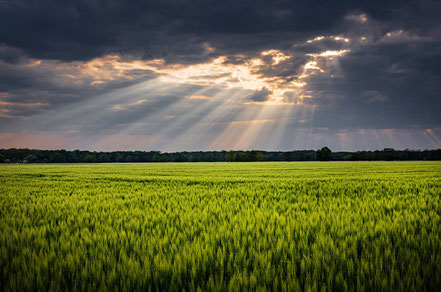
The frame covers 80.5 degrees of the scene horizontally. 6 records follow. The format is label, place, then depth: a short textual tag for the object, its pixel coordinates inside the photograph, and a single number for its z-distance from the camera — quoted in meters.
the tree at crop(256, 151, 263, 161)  142.50
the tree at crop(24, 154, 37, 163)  129.75
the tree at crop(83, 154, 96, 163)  132.00
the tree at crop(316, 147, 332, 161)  137.38
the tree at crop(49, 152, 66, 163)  130.50
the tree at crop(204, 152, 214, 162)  149.12
